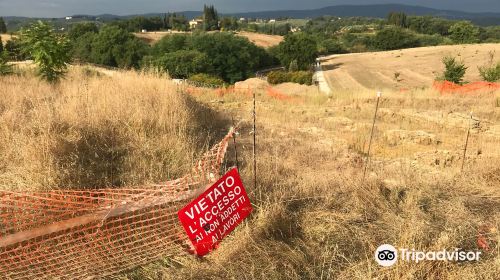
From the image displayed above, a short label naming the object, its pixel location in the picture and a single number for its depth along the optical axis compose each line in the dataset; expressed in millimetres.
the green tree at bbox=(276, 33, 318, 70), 73438
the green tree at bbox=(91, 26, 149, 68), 73438
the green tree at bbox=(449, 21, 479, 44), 87956
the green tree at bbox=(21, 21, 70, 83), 11281
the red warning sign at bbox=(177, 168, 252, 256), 3303
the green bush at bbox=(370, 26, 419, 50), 98062
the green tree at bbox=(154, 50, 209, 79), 63809
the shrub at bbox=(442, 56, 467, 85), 27422
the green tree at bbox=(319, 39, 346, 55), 100000
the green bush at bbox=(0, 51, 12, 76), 12078
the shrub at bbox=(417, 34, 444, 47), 101106
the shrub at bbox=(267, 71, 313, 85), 55909
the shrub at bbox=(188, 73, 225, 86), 44625
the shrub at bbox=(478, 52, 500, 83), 24484
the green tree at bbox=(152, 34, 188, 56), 79556
